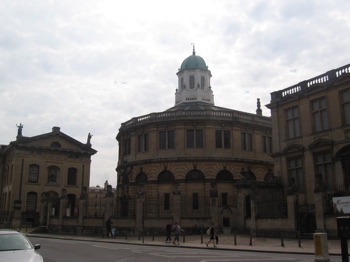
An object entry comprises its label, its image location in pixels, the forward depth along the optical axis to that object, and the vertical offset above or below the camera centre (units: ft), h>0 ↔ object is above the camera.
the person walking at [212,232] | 80.08 -2.59
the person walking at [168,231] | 91.74 -2.83
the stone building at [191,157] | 144.46 +23.14
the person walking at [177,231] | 87.20 -2.58
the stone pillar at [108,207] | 118.62 +3.61
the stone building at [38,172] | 193.26 +24.16
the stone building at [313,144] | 87.04 +18.70
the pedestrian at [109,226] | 111.61 -1.88
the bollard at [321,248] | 46.42 -3.37
